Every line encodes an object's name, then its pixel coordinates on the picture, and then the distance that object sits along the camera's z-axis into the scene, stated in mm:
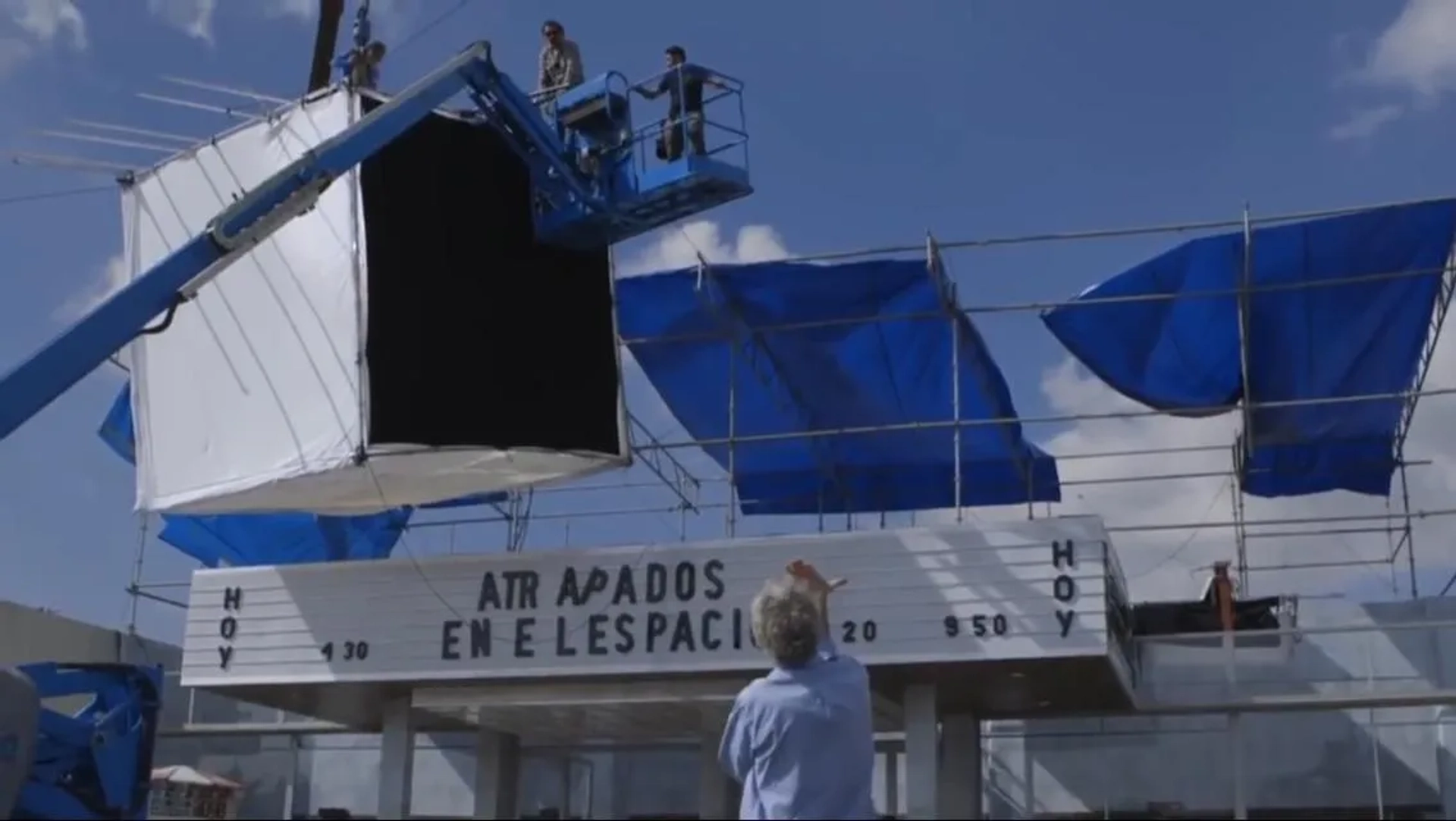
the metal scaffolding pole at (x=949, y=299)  16594
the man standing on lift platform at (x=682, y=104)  15680
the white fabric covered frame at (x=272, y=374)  15133
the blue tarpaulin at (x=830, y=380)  18734
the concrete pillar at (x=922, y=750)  15047
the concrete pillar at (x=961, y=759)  18000
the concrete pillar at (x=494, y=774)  18891
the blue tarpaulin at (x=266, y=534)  22359
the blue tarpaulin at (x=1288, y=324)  17094
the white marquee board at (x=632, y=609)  14633
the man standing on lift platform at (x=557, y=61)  17469
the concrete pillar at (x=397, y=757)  17250
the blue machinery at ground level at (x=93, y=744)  12125
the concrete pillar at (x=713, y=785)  18094
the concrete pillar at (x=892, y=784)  19625
